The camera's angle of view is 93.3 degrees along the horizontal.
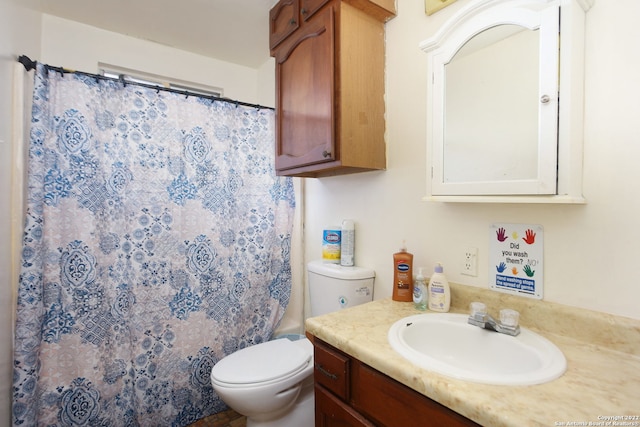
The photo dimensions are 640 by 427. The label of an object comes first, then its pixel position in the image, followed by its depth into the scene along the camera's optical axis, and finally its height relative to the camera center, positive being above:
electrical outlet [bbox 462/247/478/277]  1.08 -0.18
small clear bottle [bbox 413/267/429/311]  1.11 -0.30
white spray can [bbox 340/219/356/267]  1.55 -0.17
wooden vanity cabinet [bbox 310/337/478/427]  0.67 -0.48
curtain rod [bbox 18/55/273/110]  1.32 +0.64
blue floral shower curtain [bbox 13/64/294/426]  1.36 -0.22
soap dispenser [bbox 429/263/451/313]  1.08 -0.29
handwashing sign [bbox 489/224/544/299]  0.94 -0.15
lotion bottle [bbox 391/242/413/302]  1.21 -0.26
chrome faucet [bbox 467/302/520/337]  0.88 -0.32
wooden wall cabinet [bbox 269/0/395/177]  1.24 +0.56
